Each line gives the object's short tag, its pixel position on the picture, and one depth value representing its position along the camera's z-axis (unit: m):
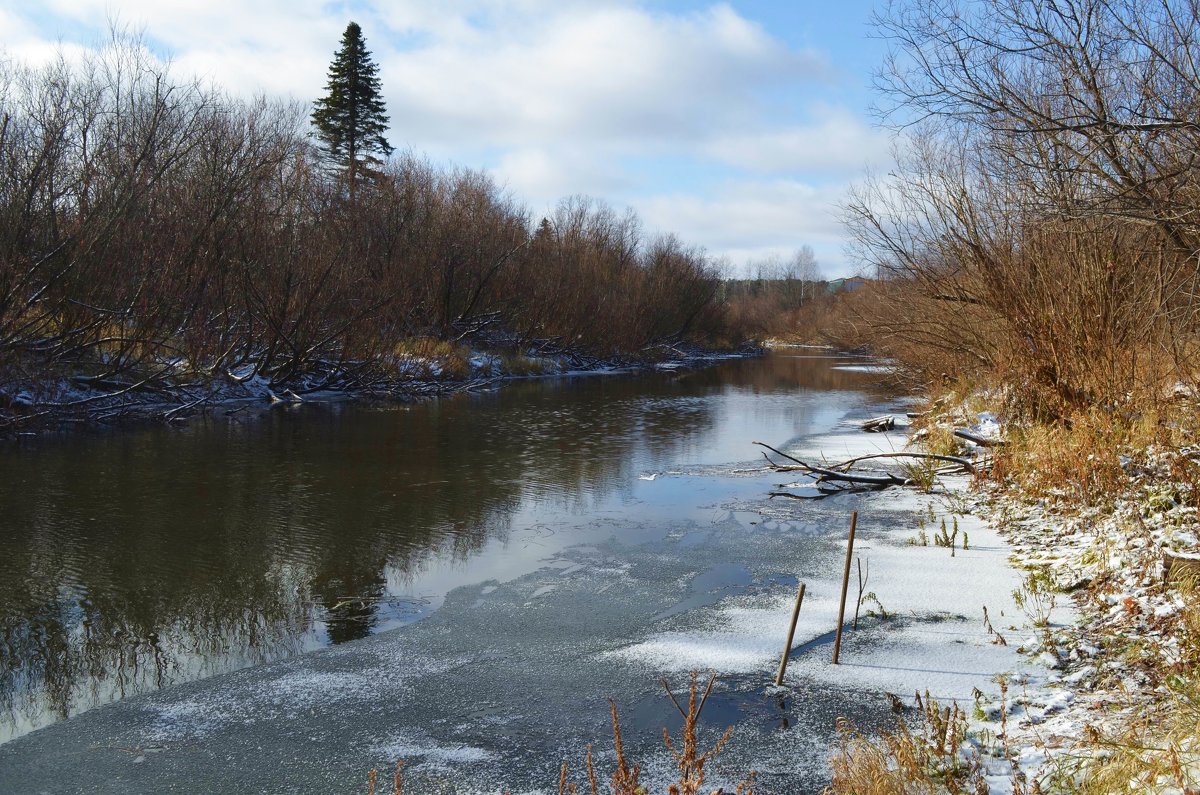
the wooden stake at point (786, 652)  4.68
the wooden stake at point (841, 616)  5.02
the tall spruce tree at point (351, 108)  45.00
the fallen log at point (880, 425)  18.39
